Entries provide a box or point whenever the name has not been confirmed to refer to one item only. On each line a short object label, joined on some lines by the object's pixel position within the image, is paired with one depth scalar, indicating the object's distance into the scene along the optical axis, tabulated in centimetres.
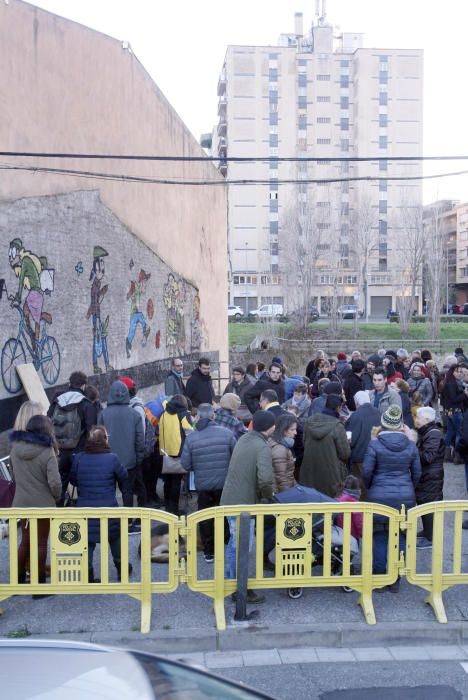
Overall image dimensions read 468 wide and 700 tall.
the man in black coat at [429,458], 729
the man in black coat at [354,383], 1200
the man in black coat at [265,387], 1043
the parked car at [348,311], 6462
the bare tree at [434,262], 4697
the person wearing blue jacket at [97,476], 650
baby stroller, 639
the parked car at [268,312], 4606
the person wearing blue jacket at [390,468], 655
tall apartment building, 7325
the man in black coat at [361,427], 859
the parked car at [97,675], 243
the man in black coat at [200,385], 1175
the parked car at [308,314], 4722
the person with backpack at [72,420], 812
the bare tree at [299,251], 4984
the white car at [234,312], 6272
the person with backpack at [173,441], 827
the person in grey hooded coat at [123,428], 784
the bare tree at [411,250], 5504
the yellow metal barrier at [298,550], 608
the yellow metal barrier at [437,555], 614
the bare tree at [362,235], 5776
